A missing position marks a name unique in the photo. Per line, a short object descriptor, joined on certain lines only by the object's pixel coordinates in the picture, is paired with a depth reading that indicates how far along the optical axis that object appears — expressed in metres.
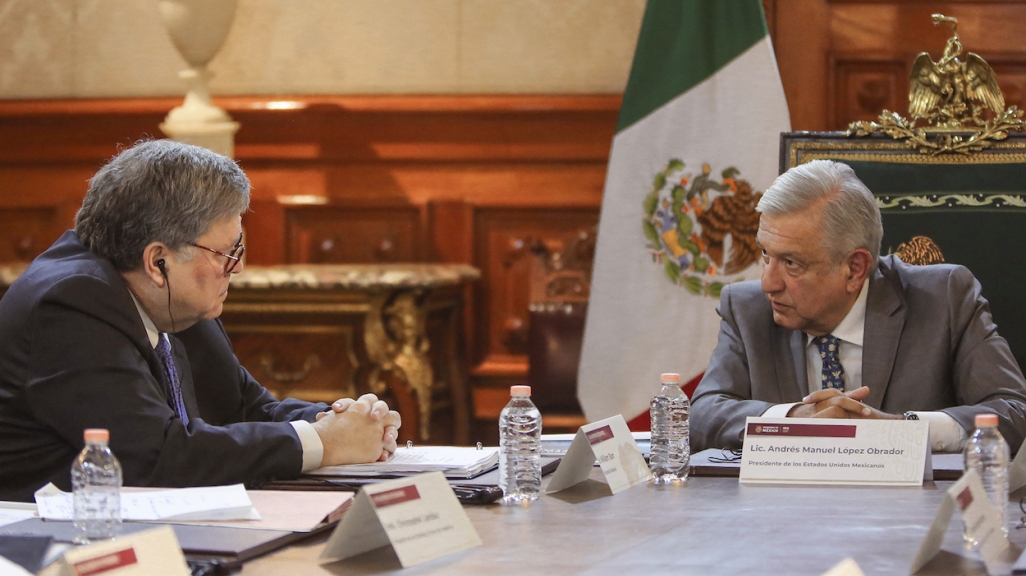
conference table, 5.20
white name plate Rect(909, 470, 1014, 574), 5.16
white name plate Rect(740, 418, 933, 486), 5.67
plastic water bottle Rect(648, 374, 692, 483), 5.76
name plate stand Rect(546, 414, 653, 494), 5.66
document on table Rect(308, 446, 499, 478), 5.74
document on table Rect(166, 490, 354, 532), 5.37
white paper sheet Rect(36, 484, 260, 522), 5.39
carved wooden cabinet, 7.96
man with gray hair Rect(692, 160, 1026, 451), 6.30
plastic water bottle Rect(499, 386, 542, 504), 5.62
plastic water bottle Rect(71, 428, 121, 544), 5.32
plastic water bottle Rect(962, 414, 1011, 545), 5.36
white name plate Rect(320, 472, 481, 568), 5.23
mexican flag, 7.59
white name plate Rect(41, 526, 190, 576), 5.03
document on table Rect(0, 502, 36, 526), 5.43
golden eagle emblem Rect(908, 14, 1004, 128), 6.85
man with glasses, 5.71
